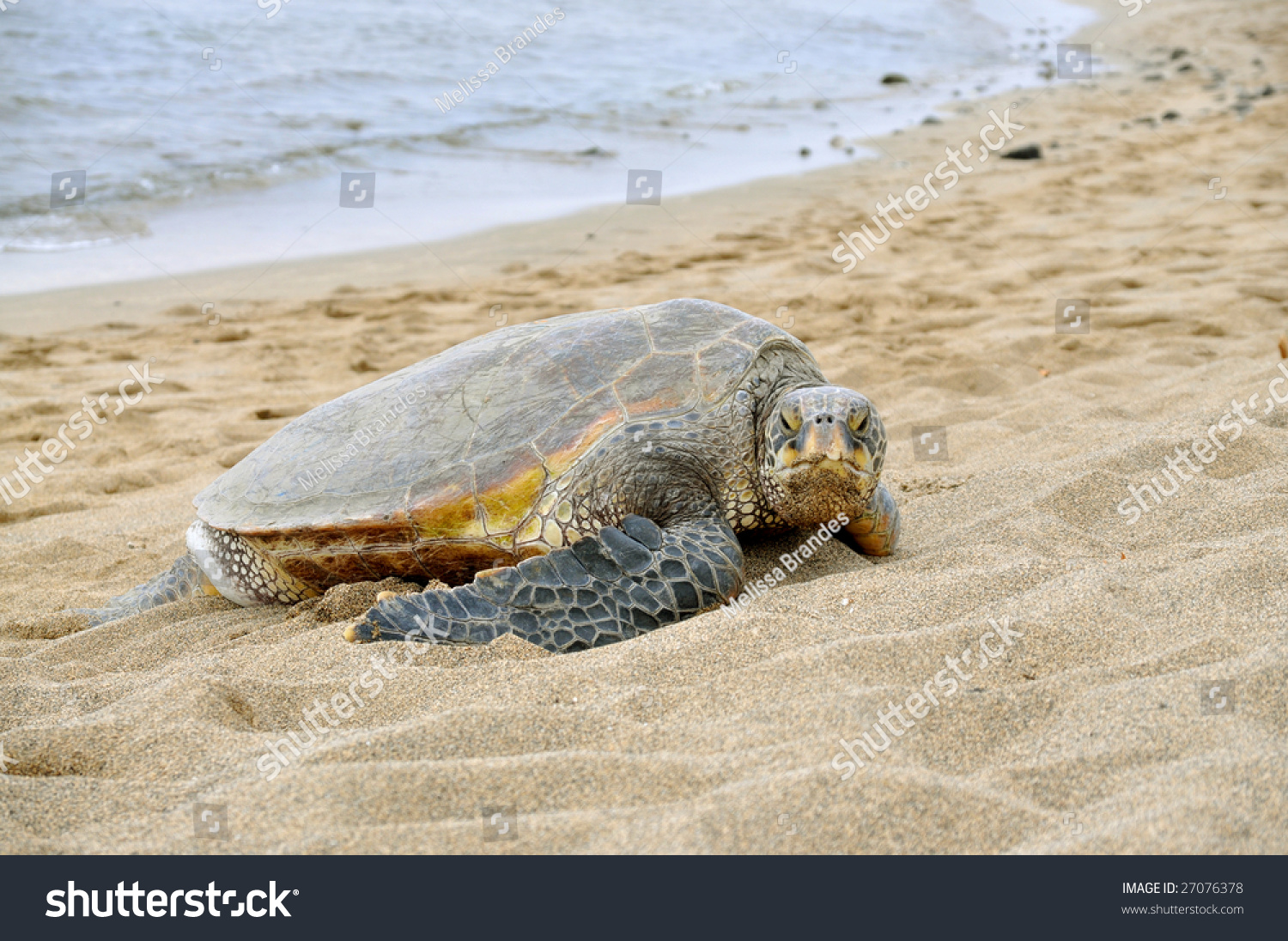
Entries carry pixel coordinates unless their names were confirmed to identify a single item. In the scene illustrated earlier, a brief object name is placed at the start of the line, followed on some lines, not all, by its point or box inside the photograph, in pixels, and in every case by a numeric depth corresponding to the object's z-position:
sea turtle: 2.68
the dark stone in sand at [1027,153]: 11.62
